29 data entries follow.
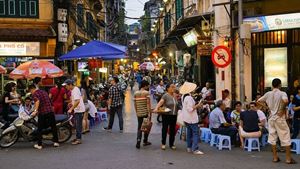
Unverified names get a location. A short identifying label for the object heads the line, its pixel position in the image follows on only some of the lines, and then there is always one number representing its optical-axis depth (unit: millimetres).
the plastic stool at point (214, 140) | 13131
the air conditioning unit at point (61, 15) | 25025
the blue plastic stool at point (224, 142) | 12718
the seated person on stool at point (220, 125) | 12891
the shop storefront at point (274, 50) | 17375
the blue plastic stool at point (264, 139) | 12969
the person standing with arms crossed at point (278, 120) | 10570
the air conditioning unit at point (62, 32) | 24719
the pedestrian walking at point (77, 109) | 13664
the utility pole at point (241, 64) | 15875
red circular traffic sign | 15656
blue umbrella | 18898
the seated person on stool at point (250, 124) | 12305
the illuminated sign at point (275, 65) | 18125
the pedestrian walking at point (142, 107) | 13078
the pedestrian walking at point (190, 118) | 12038
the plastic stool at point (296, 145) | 11977
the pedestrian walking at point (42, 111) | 12922
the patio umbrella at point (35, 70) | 17781
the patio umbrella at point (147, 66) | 46281
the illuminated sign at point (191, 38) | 26756
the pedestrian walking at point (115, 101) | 16688
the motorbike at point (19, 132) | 13219
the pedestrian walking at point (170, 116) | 12600
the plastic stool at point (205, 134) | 13789
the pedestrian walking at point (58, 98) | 15922
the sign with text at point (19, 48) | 24406
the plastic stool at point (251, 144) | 12398
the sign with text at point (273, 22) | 16891
